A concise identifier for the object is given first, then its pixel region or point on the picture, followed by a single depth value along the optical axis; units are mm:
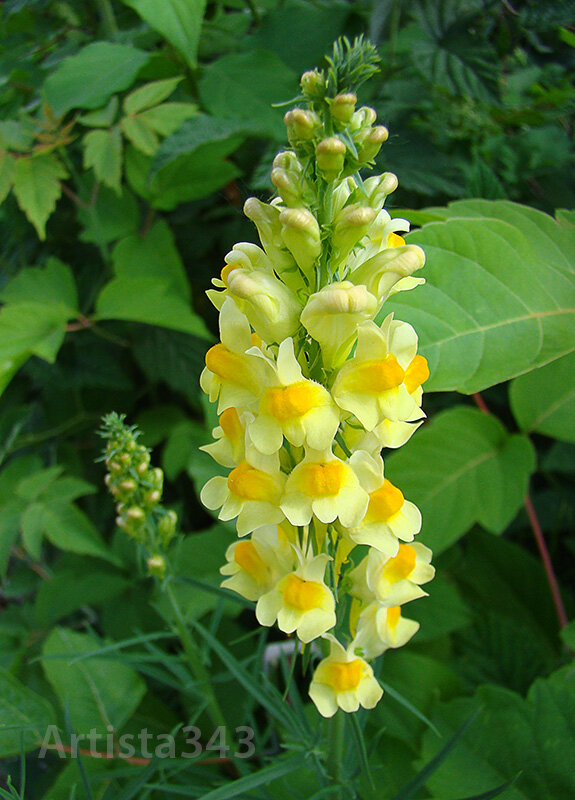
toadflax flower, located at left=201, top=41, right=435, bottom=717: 147
